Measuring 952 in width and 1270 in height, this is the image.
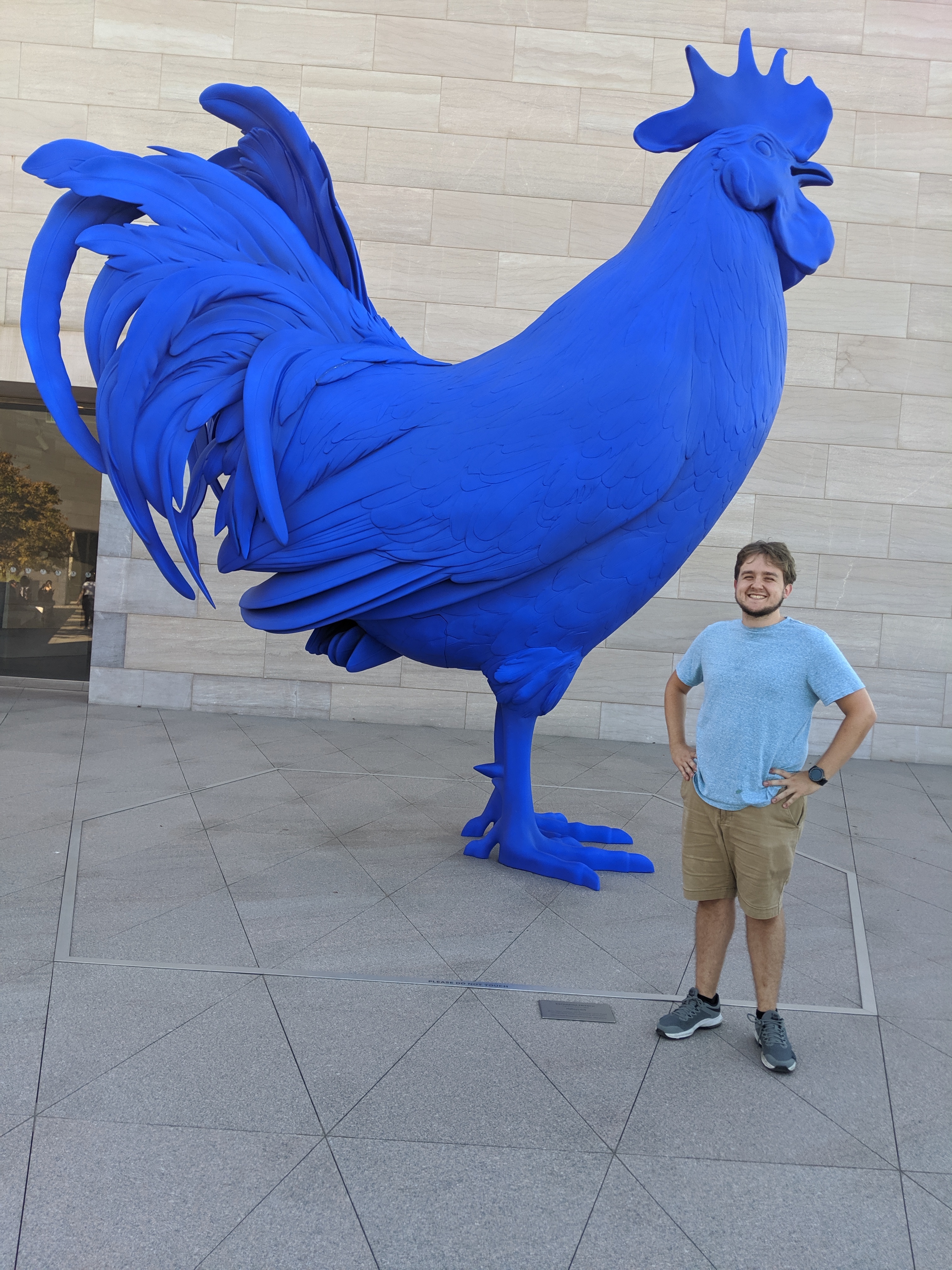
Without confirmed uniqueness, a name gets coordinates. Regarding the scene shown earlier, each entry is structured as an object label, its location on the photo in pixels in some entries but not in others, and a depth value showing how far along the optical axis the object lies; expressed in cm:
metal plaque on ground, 246
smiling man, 227
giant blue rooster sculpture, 284
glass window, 815
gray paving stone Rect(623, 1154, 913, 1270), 163
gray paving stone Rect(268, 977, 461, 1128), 208
